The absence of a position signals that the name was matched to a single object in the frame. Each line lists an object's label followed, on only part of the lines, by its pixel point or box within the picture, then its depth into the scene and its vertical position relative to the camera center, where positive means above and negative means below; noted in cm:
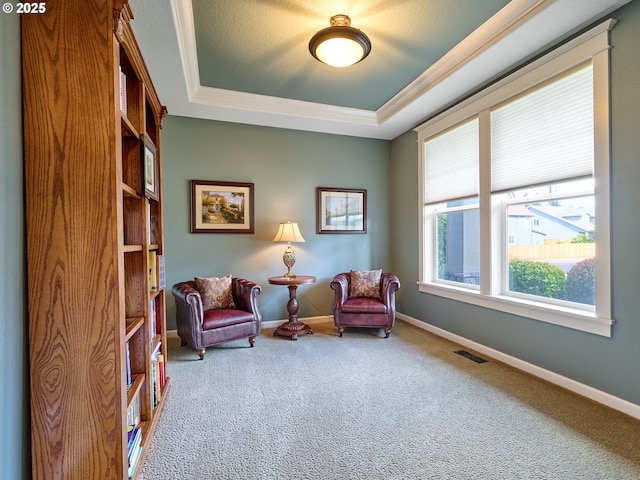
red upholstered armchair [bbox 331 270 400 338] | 378 -84
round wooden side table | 376 -95
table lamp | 395 +2
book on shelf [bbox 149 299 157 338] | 211 -56
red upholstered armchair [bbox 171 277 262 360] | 315 -83
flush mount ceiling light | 234 +152
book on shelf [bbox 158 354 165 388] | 235 -98
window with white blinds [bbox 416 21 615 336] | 230 +47
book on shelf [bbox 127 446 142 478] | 154 -113
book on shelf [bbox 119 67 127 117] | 168 +82
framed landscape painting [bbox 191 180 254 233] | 406 +44
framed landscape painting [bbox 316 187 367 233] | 457 +43
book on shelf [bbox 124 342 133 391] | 159 -68
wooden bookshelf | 130 +1
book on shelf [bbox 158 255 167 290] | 237 -26
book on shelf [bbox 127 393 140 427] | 166 -97
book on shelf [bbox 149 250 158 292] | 229 -24
